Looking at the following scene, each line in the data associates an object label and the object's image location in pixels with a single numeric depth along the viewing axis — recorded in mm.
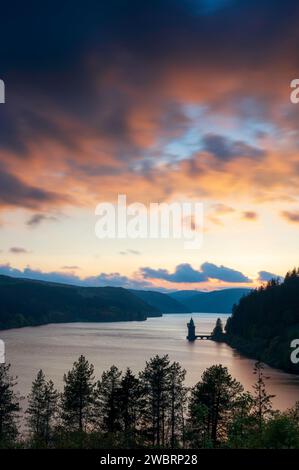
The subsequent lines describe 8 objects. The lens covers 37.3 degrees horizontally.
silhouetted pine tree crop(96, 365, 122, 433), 55188
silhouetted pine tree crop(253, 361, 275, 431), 41981
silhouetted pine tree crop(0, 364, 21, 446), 53388
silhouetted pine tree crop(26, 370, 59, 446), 60062
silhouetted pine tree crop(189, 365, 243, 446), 55112
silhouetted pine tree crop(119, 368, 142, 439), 56031
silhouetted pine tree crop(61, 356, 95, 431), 58938
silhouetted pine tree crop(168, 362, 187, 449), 60594
